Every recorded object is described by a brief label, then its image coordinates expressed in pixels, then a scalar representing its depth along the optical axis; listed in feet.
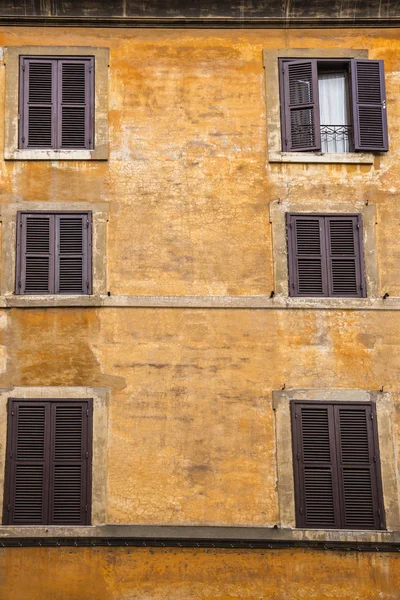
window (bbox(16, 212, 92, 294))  60.34
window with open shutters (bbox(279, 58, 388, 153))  63.41
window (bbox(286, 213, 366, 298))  60.80
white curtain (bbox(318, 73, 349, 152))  64.23
